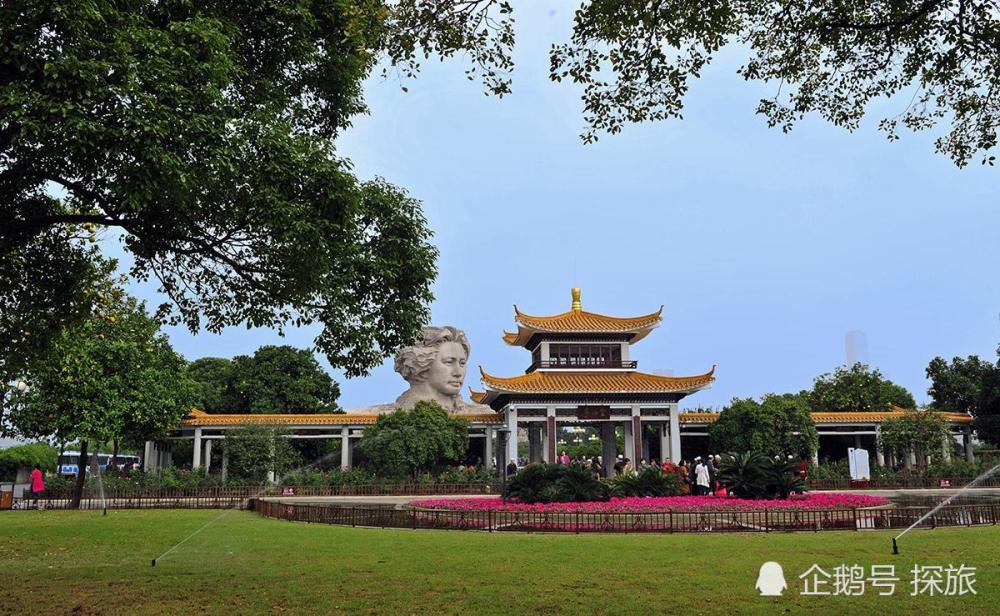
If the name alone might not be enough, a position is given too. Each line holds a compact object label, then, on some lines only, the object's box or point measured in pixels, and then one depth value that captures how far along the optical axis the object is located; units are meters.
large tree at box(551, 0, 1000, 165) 7.85
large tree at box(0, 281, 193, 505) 23.62
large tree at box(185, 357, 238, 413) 46.44
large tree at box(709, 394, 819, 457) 35.03
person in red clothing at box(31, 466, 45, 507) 26.05
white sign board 32.75
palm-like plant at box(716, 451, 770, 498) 19.78
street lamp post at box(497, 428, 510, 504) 19.28
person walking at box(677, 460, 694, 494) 21.95
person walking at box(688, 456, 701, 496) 21.67
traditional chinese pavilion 36.00
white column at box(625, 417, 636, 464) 36.52
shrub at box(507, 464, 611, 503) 19.48
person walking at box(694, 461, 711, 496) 21.28
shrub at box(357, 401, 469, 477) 33.81
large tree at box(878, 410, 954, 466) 36.06
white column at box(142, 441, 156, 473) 36.75
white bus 57.88
